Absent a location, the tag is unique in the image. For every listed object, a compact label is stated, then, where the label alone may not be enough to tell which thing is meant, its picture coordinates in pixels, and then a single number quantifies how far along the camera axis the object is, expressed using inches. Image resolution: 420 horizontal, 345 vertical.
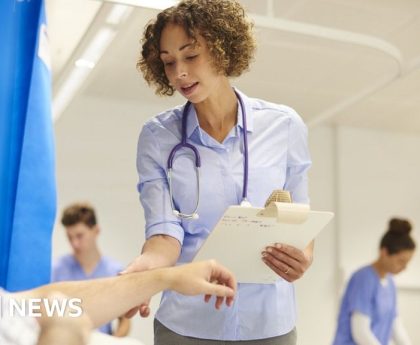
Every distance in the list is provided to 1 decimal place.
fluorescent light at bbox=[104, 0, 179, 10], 85.1
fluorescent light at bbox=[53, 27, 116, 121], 118.8
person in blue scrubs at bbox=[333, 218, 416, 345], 120.3
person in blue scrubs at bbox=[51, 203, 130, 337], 129.4
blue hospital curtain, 52.7
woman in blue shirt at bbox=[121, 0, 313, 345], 50.3
